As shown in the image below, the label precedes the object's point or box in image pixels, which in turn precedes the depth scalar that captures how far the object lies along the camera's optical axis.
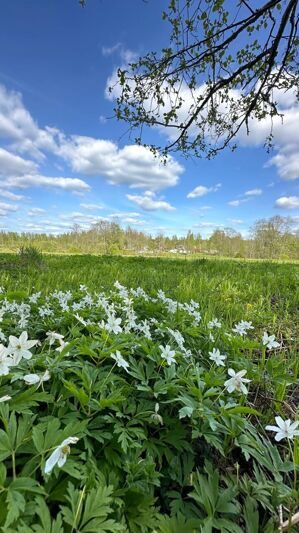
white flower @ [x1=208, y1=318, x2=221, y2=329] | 0.66
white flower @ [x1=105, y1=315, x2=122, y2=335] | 0.47
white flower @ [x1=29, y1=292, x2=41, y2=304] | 0.72
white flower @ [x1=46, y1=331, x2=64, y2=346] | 0.41
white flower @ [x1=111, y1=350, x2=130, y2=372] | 0.38
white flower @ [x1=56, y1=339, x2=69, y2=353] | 0.39
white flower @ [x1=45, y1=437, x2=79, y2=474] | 0.23
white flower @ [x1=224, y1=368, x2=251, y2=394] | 0.38
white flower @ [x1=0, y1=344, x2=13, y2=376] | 0.31
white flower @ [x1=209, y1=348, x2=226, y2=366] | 0.47
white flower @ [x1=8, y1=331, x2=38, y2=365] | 0.33
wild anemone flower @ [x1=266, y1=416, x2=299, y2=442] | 0.34
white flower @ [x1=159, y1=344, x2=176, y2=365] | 0.42
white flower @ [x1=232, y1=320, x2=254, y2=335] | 0.65
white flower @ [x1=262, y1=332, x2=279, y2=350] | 0.54
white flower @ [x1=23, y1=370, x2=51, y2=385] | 0.32
